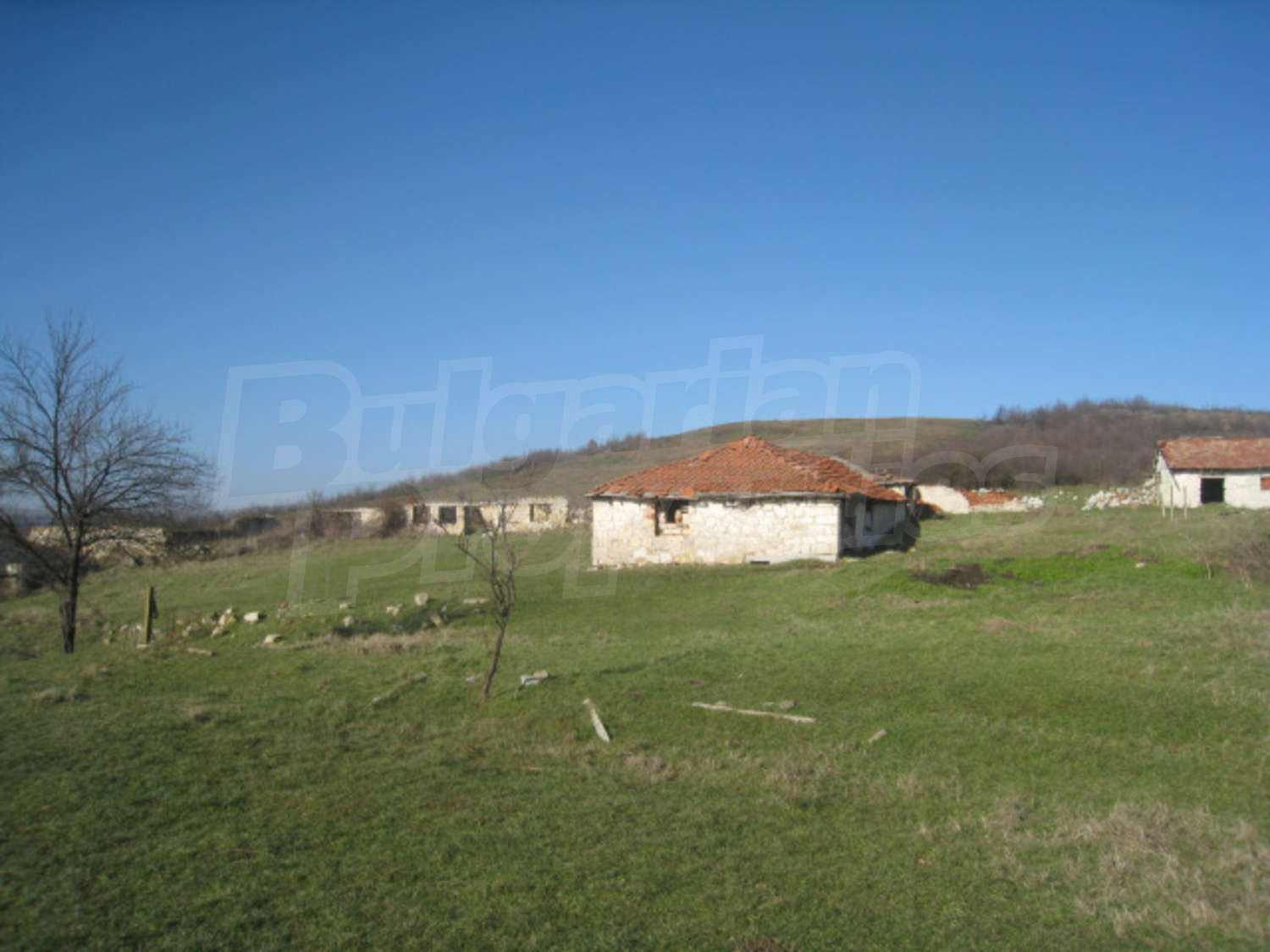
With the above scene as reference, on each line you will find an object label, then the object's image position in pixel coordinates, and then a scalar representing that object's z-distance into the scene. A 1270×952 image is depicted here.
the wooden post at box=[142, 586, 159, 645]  16.78
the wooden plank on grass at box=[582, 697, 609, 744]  9.20
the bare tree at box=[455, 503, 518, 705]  11.09
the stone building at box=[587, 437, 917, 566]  22.36
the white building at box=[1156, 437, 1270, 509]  30.62
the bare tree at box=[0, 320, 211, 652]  15.28
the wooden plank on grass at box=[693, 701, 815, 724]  9.44
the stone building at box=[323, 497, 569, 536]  38.78
